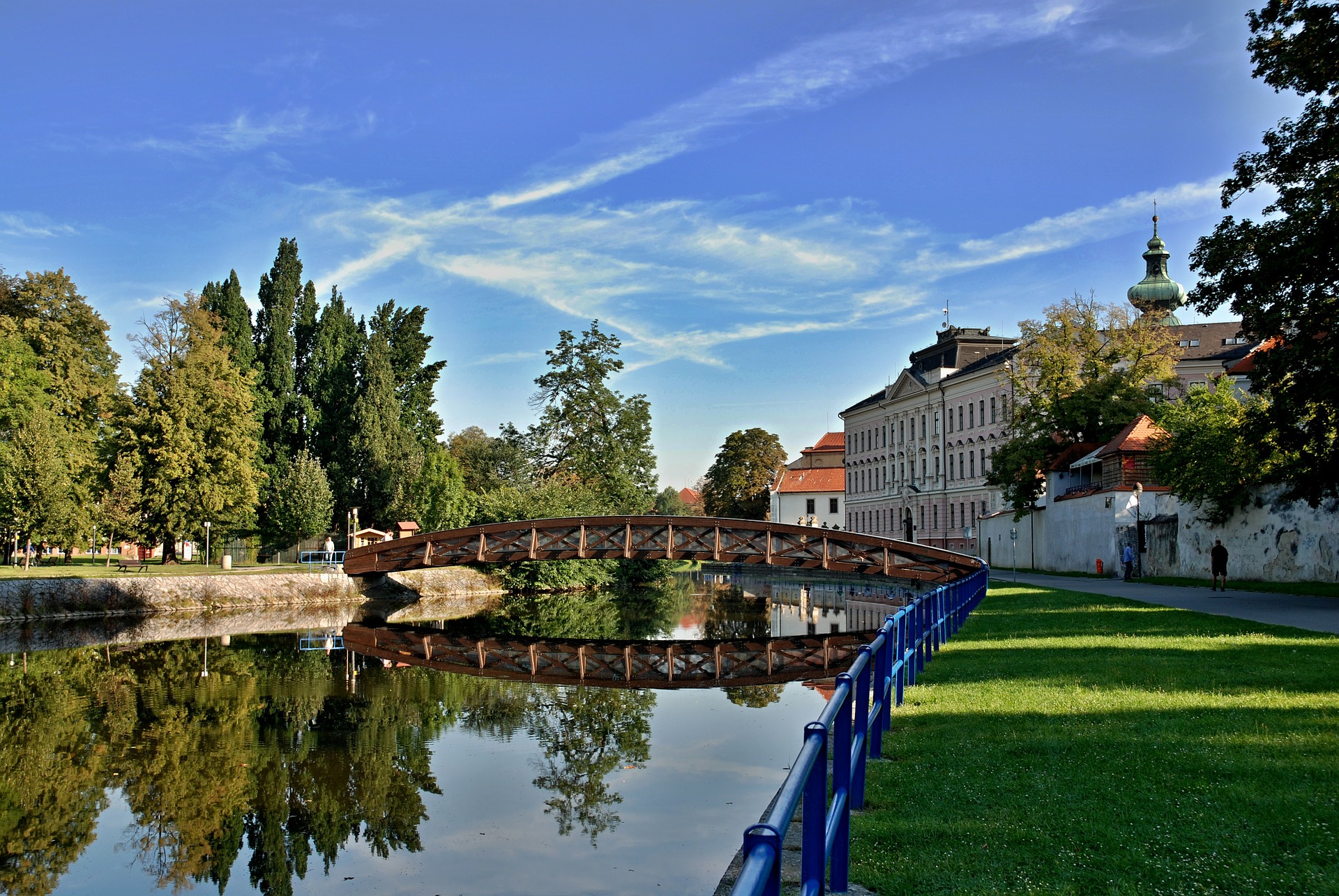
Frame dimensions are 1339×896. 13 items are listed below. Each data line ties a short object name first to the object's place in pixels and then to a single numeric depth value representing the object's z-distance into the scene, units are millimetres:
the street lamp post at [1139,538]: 35438
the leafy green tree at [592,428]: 52094
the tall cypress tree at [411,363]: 55375
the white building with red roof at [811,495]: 97875
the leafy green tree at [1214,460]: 27797
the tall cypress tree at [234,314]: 48875
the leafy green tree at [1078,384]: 45562
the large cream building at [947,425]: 64750
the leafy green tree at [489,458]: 54781
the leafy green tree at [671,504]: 167225
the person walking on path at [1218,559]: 26094
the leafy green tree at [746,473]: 97688
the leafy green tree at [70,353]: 41969
